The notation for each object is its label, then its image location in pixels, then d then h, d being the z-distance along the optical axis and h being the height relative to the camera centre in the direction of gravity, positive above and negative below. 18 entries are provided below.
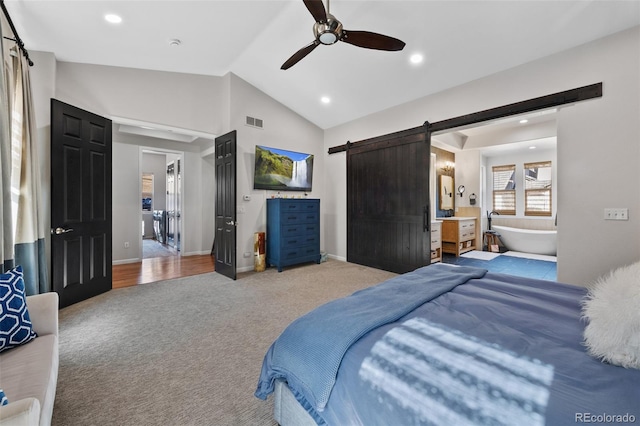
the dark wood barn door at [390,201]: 4.33 +0.17
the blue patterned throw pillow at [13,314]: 1.40 -0.56
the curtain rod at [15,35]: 2.31 +1.65
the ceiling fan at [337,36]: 2.23 +1.61
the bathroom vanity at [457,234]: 6.20 -0.57
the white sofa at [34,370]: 0.80 -0.74
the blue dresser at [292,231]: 4.77 -0.38
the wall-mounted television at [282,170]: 4.96 +0.82
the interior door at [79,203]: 3.06 +0.11
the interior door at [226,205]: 4.28 +0.10
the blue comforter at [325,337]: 1.12 -0.58
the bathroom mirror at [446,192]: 6.86 +0.48
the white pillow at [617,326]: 0.92 -0.43
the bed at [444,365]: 0.78 -0.55
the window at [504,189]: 7.64 +0.62
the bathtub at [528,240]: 6.09 -0.72
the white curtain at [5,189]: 1.81 +0.16
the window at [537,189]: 7.12 +0.59
